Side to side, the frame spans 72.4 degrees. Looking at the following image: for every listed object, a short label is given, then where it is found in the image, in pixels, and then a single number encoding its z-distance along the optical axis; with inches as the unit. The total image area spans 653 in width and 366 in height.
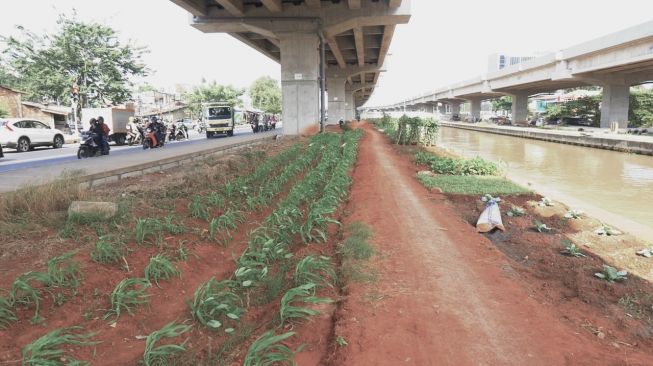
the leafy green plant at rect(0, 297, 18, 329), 125.6
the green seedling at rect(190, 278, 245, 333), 131.5
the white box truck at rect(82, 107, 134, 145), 1029.8
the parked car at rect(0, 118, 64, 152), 812.6
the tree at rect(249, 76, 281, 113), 3612.2
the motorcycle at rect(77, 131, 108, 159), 617.3
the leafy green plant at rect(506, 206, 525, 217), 279.0
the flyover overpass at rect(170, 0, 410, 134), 871.7
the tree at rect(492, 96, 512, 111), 3808.6
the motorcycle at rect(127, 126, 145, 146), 968.9
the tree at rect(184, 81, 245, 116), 2625.5
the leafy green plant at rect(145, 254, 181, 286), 161.6
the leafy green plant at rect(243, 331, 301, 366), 107.5
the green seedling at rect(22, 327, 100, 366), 104.5
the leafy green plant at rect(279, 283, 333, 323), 131.0
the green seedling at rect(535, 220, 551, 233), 242.5
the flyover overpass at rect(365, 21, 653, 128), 1119.0
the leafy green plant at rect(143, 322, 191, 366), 108.9
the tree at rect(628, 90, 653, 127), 1793.4
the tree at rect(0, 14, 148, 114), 1318.9
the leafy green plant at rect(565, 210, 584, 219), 268.0
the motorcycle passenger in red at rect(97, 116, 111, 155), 631.5
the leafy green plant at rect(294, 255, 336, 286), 156.7
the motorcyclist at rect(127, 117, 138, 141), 968.9
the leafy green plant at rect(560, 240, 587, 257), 200.7
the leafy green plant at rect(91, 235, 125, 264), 165.3
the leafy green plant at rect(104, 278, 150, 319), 139.0
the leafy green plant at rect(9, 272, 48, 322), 132.3
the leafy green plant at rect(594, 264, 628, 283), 170.1
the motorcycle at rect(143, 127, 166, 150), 803.4
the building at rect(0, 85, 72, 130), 1424.7
